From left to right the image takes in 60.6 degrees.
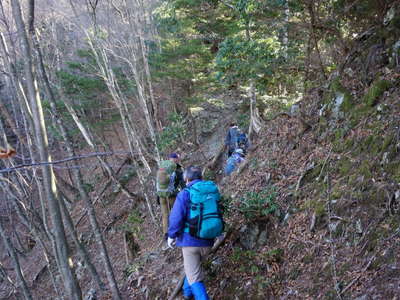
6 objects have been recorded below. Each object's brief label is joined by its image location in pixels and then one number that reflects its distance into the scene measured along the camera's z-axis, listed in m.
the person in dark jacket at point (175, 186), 6.86
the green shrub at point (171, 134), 13.14
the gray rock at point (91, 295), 8.50
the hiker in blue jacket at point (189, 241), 4.27
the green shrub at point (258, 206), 5.27
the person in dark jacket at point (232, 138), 11.16
